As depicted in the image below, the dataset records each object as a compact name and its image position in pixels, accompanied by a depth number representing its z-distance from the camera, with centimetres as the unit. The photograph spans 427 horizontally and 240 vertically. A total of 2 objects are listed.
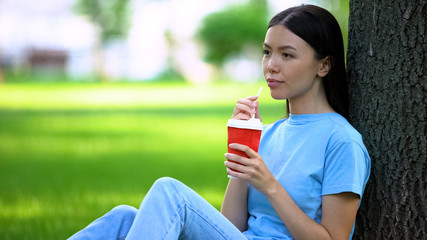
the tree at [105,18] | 4656
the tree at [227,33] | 4784
